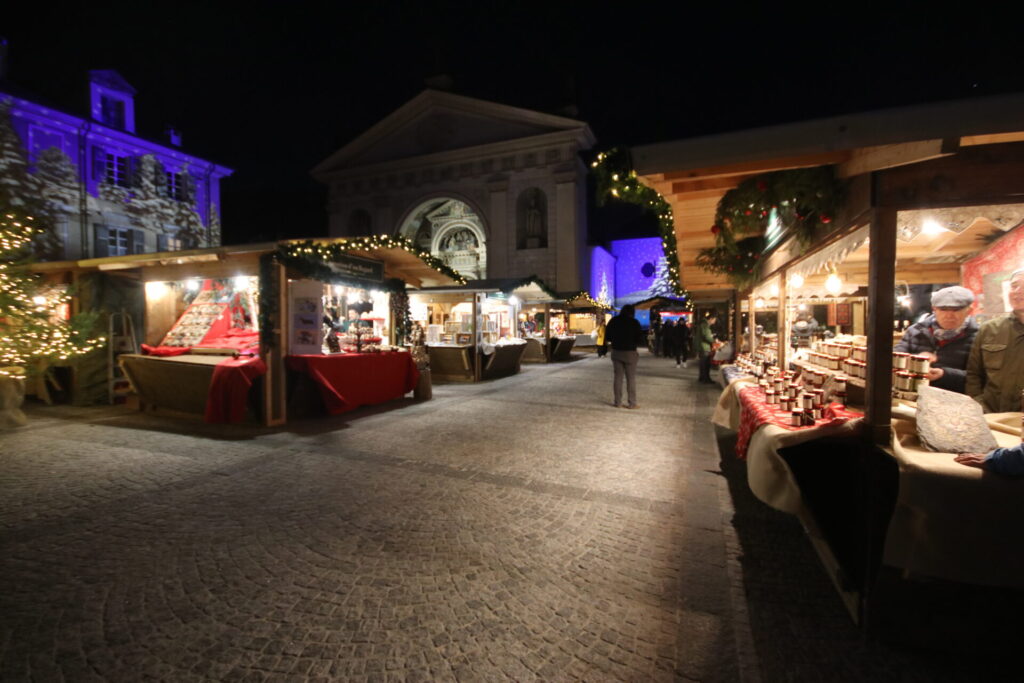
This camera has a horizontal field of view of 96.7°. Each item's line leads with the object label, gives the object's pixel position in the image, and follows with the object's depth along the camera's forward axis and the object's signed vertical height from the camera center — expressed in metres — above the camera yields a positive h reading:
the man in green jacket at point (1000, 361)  3.11 -0.26
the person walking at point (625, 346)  8.50 -0.41
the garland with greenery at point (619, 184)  3.73 +1.27
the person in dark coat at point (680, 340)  17.84 -0.61
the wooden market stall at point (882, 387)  1.97 -0.33
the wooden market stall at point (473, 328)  12.87 -0.12
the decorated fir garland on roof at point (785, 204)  2.80 +0.92
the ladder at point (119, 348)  8.71 -0.49
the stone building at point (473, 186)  28.66 +9.39
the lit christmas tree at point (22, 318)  6.41 +0.09
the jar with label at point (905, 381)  3.07 -0.39
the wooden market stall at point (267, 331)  7.09 -0.12
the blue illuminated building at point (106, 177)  18.42 +6.88
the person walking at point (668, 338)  20.57 -0.62
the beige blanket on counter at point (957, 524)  1.96 -0.89
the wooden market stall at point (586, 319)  24.44 +0.33
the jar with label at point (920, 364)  3.04 -0.27
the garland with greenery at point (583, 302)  22.42 +1.21
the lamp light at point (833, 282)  6.40 +0.61
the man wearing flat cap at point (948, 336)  3.59 -0.09
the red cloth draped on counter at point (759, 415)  3.02 -0.66
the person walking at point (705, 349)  12.38 -0.67
